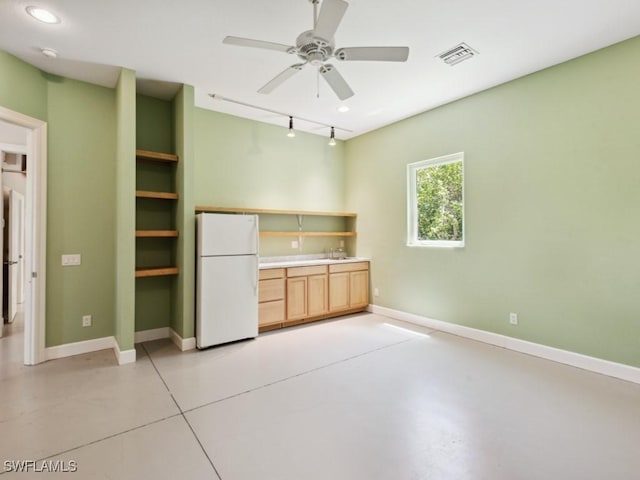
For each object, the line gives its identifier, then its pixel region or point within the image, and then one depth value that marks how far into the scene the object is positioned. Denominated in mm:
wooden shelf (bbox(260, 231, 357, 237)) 4788
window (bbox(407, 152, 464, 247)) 4277
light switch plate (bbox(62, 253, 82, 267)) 3499
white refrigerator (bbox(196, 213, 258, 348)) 3670
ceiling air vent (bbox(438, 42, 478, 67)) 2943
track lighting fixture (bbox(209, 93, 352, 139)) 4031
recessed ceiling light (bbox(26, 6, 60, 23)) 2432
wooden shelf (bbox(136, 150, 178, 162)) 3618
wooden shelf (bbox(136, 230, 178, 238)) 3546
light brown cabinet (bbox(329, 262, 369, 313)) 4965
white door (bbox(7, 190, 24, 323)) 4672
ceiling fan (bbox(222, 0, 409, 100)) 2043
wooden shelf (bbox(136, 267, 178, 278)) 3572
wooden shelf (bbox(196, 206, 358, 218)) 4263
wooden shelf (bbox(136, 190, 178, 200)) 3564
